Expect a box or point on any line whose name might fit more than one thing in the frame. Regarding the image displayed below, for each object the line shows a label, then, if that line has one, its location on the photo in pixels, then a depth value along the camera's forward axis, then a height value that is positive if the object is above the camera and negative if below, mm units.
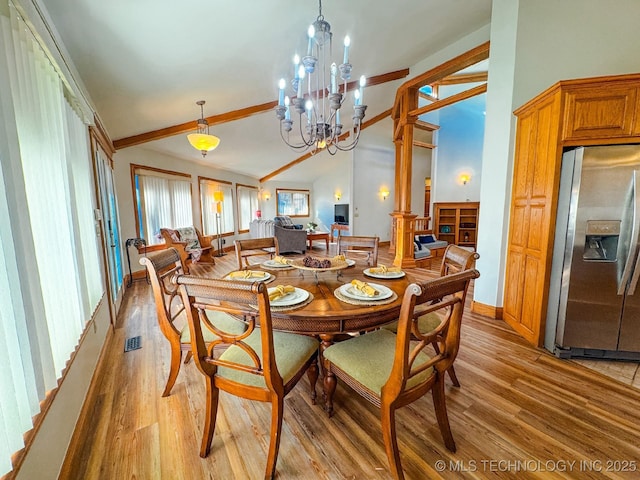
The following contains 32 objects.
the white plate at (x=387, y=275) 1798 -465
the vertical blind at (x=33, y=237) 912 -123
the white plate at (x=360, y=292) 1384 -471
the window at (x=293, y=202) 10195 +273
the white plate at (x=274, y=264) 2084 -450
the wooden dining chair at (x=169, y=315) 1461 -652
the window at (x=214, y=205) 6820 +123
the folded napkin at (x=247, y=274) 1699 -431
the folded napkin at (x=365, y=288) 1401 -442
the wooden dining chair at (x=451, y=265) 1671 -413
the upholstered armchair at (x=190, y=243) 4844 -670
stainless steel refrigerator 1944 -384
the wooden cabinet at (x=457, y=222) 7285 -416
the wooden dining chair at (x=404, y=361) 1018 -748
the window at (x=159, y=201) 4867 +195
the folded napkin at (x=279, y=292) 1364 -447
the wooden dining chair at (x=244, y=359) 1022 -732
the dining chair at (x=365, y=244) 2402 -340
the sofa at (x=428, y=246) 5480 -873
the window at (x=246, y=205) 8492 +146
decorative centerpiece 1808 -408
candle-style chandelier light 1977 +908
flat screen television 9055 -169
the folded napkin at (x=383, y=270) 1863 -448
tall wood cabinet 1950 +454
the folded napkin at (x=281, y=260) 2131 -426
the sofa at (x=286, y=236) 6570 -693
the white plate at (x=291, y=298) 1313 -474
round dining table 1254 -515
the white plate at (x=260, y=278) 1662 -449
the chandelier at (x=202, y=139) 3359 +925
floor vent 2346 -1235
